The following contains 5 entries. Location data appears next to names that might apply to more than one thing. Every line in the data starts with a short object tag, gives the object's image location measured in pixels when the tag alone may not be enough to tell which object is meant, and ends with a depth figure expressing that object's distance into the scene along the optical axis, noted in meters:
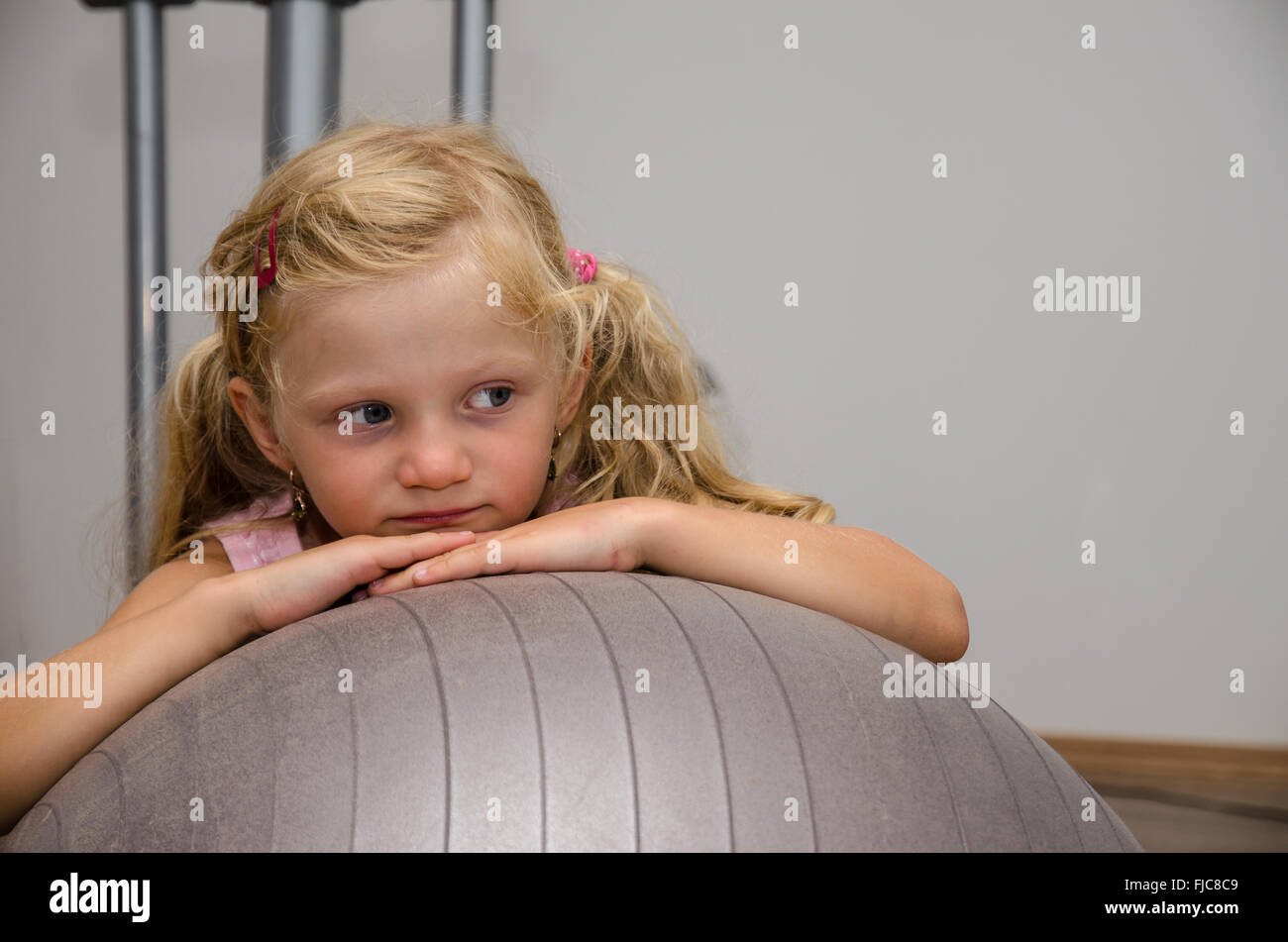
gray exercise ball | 0.57
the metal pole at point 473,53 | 1.45
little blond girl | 0.77
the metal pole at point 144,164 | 1.58
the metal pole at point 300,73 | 1.42
